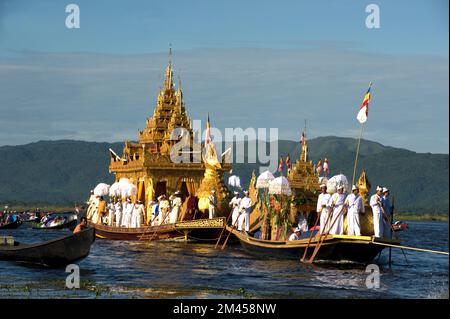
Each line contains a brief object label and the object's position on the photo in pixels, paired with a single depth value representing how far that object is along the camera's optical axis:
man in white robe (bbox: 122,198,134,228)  51.09
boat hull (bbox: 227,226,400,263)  30.97
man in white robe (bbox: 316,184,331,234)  33.07
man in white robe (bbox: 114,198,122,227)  52.09
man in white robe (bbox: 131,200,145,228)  50.38
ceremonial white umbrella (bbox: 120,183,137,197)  52.00
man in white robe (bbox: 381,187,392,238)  32.00
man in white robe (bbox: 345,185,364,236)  31.11
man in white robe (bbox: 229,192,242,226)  43.03
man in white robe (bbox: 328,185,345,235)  32.19
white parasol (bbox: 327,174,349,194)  37.72
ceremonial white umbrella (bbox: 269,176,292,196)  36.91
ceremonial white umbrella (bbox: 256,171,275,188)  42.53
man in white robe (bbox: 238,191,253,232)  42.56
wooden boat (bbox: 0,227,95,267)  29.08
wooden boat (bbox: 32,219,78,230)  69.88
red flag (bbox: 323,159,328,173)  49.29
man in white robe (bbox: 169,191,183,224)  47.12
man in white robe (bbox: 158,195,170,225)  48.22
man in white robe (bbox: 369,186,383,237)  31.33
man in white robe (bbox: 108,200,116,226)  53.31
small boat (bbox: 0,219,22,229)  71.94
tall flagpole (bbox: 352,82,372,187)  32.47
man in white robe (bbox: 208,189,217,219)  46.34
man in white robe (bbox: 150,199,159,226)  49.03
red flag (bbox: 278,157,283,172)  47.81
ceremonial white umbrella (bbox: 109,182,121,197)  53.06
